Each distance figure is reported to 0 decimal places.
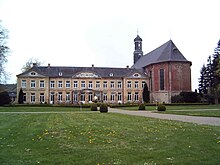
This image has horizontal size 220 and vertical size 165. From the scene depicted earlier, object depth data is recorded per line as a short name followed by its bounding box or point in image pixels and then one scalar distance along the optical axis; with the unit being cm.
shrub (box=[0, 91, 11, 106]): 4562
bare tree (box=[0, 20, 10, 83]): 3478
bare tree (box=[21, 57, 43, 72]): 6284
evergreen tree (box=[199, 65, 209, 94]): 6244
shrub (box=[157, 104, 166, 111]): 2719
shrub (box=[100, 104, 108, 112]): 2656
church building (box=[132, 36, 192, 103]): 5256
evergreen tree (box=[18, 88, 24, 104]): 5128
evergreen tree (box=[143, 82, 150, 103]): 5497
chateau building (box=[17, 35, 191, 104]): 5303
